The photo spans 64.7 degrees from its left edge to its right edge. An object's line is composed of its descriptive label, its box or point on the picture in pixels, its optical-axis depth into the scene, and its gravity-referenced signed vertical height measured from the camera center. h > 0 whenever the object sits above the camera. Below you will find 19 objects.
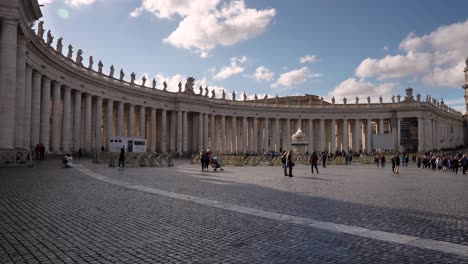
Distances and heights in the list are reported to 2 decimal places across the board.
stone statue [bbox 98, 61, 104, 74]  58.14 +12.83
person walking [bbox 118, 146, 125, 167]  33.34 -0.81
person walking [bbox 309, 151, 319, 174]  31.32 -1.06
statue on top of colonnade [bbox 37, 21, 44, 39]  41.09 +13.08
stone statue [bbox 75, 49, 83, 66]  52.93 +12.99
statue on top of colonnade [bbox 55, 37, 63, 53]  47.19 +13.12
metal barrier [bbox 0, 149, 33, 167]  25.48 -0.76
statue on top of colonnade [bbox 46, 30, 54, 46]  43.58 +13.06
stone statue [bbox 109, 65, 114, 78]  61.06 +12.45
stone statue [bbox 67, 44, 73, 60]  50.01 +13.03
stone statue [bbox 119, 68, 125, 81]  64.38 +12.78
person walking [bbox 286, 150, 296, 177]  26.03 -1.03
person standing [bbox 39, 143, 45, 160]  35.81 -0.38
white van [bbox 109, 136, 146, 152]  50.09 +0.44
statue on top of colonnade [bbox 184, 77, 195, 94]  80.56 +13.86
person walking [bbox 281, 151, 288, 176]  28.84 -0.90
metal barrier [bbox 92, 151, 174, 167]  37.59 -1.27
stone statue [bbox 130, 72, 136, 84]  66.93 +12.77
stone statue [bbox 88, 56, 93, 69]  56.04 +12.93
